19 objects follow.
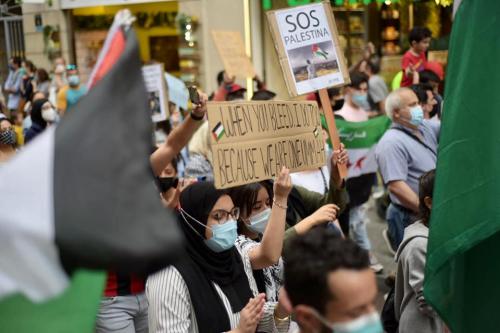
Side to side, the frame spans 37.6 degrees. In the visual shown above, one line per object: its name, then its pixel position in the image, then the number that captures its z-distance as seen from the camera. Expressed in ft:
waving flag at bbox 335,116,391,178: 24.20
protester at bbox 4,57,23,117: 48.55
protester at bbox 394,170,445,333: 11.65
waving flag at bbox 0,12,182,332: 4.99
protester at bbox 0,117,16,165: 16.07
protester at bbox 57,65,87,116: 32.45
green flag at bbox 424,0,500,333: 9.09
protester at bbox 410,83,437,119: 21.48
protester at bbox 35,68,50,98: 45.83
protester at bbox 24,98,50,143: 25.83
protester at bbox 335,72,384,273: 24.75
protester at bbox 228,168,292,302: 11.78
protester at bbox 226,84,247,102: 26.52
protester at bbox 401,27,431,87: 29.50
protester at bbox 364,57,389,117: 36.58
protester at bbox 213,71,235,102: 28.59
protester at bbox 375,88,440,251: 18.31
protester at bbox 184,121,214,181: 21.13
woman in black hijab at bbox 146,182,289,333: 10.51
